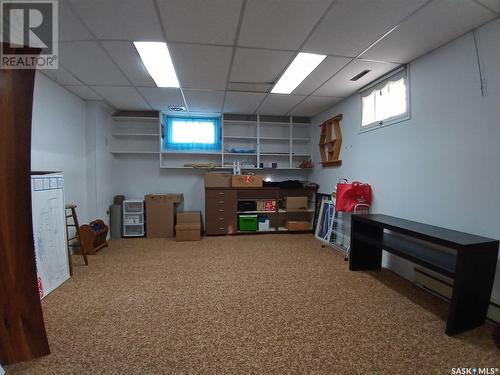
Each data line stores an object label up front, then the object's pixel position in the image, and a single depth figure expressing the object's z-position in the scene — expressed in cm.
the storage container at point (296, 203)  471
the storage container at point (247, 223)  459
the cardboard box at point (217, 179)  452
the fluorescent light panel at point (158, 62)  229
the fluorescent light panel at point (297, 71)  254
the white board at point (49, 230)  217
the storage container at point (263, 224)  471
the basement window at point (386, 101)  269
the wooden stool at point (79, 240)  261
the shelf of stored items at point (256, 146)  493
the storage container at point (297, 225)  473
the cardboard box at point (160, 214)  440
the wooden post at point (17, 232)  126
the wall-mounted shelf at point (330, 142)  404
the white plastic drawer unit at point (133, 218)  439
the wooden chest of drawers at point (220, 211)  449
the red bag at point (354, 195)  324
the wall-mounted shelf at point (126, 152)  455
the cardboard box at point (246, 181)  459
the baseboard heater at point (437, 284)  182
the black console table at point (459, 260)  162
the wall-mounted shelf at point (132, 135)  458
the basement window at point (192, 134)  481
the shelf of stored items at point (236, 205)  450
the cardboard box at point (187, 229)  417
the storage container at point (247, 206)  467
